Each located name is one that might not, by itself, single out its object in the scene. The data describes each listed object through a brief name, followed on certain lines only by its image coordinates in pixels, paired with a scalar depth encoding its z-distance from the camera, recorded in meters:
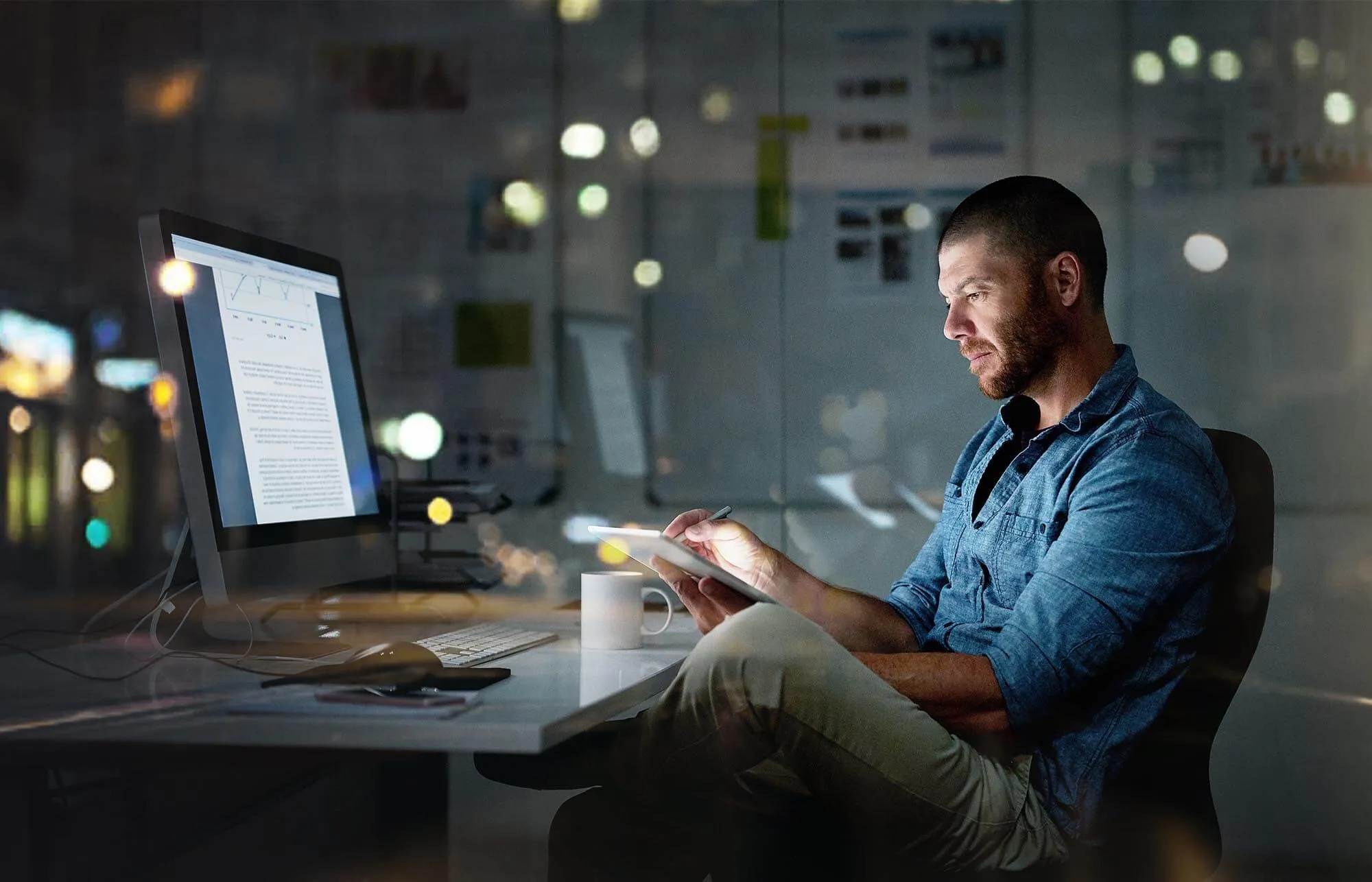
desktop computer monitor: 1.24
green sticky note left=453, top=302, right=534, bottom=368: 2.43
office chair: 1.18
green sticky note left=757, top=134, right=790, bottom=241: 2.38
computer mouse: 1.02
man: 1.08
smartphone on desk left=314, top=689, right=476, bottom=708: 0.91
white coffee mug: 1.38
